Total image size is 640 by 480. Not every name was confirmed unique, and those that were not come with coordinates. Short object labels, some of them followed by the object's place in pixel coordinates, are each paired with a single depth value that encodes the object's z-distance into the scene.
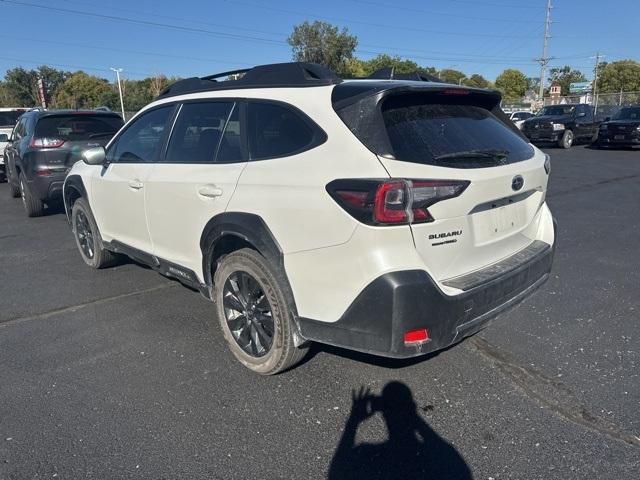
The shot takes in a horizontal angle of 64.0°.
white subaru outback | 2.51
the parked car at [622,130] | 18.53
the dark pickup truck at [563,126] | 20.06
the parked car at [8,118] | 14.39
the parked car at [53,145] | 8.12
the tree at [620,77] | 70.06
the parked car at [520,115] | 28.93
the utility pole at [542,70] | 49.08
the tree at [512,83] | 88.94
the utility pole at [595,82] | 67.92
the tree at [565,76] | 96.50
